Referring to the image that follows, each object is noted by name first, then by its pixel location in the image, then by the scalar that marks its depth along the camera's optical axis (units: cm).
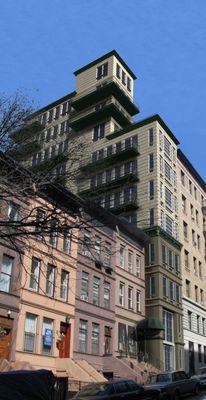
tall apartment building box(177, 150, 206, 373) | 4948
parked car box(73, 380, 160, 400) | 1834
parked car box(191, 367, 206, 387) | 2828
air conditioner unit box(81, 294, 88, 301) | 3451
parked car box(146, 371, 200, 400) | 2223
